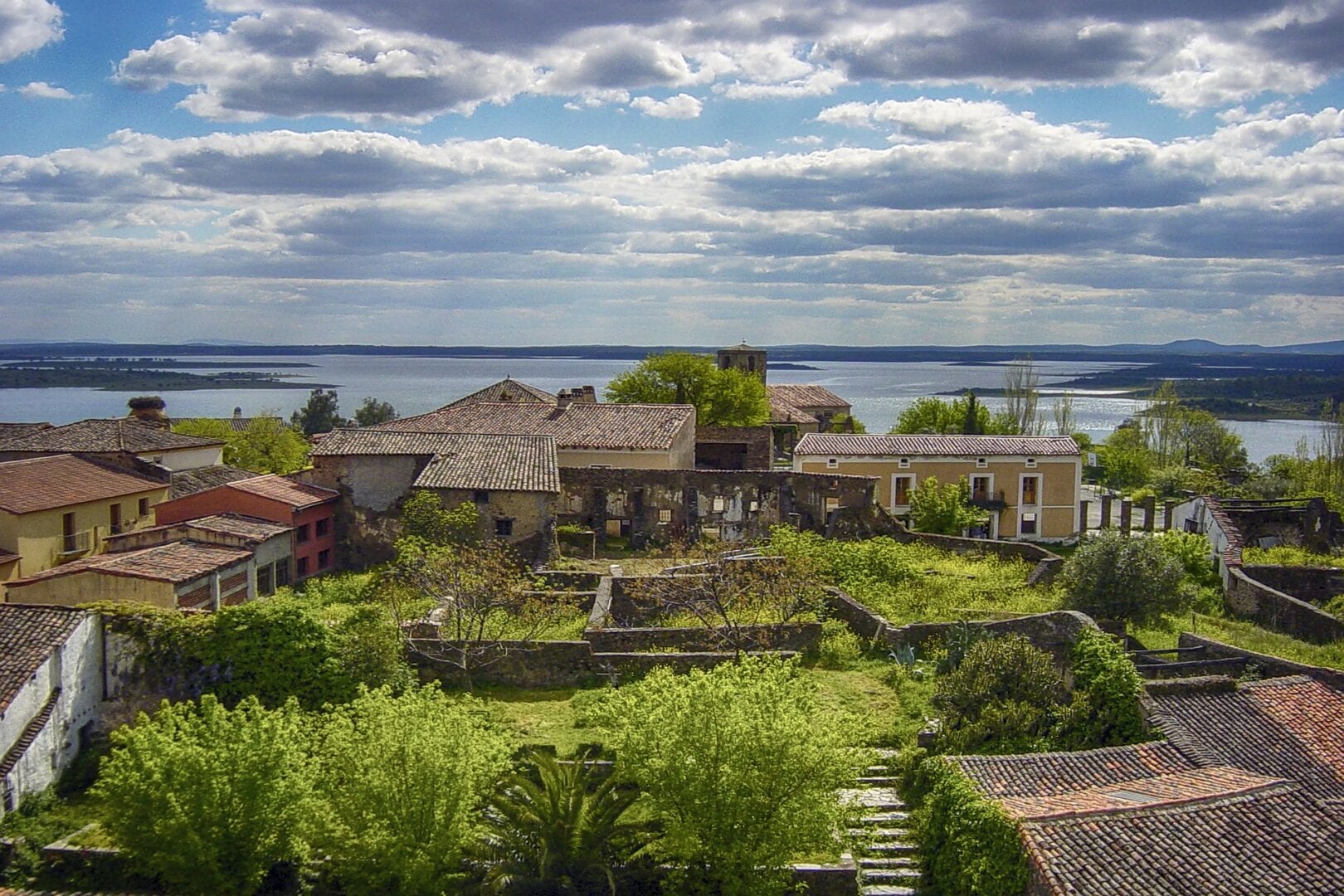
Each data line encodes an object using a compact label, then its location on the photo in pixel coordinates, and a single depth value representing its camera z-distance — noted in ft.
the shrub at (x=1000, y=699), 68.74
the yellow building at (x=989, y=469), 163.43
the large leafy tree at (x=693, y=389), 229.04
